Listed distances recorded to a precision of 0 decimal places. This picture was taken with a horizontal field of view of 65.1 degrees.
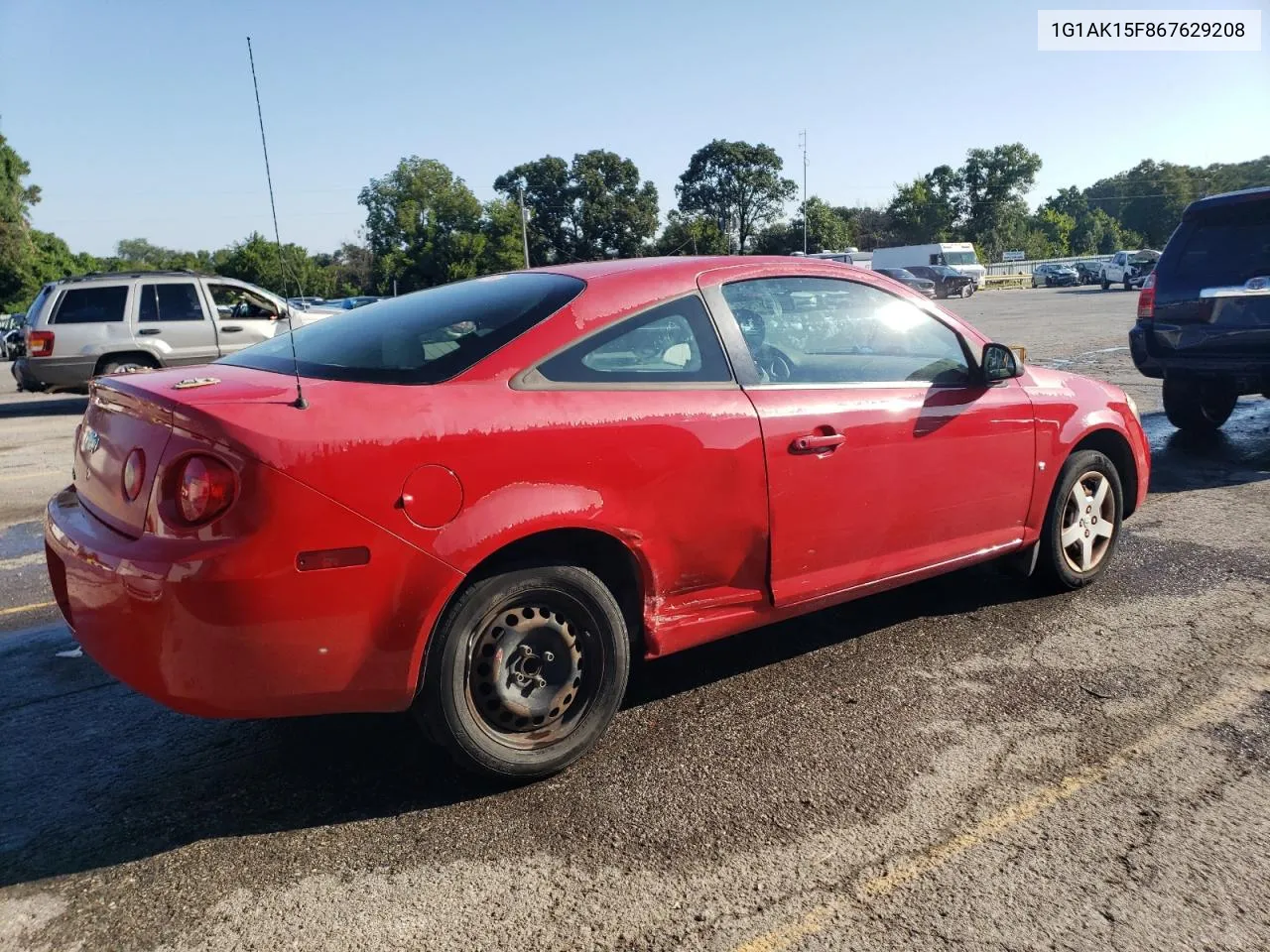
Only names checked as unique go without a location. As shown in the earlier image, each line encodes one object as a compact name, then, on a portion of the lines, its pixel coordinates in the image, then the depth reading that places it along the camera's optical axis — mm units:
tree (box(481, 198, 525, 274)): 62938
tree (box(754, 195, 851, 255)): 46500
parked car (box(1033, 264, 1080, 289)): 57781
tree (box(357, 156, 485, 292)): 61188
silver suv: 12797
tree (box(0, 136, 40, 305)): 57625
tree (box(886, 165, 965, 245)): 96312
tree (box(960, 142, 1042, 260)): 100875
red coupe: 2566
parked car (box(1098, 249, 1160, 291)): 45406
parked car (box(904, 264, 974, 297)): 50281
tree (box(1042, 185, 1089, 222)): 134375
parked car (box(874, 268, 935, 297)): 43278
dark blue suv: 7344
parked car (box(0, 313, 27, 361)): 31594
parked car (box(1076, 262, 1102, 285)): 53938
